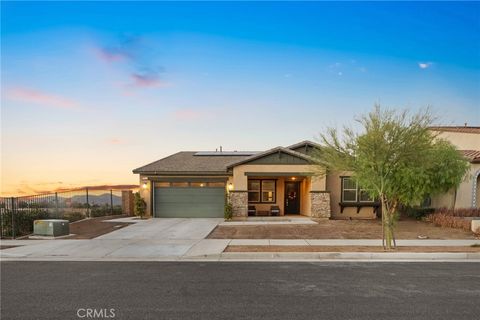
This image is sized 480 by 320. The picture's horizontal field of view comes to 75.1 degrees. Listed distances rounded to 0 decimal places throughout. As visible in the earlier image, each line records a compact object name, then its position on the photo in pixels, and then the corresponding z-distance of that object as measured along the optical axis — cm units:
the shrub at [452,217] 1617
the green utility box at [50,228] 1460
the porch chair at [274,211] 2300
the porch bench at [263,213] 2320
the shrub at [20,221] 1495
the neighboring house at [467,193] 2077
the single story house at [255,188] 2130
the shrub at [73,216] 1942
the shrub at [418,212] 2031
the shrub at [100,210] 2275
